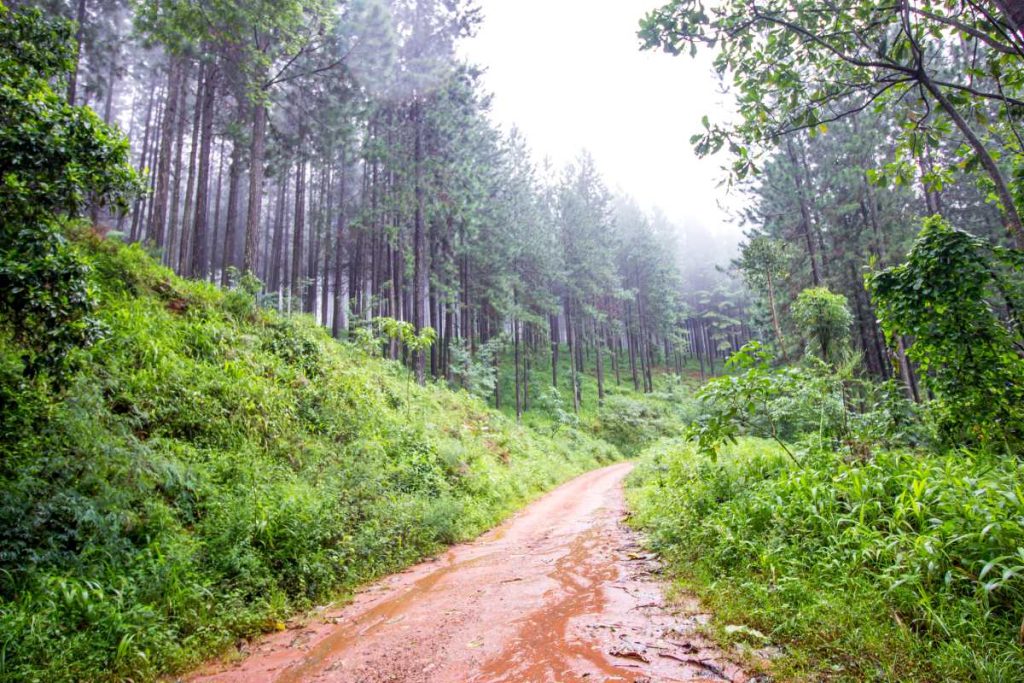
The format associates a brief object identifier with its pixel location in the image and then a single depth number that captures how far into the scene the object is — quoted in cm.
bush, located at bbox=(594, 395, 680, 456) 2801
